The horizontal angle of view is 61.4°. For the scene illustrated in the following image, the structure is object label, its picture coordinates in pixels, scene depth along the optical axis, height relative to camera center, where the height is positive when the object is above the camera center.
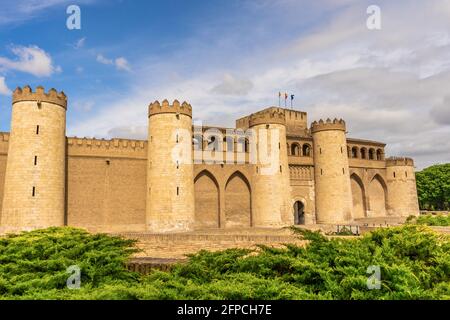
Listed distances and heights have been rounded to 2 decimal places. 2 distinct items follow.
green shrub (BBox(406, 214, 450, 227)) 25.27 -0.62
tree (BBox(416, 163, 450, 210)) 57.08 +3.69
